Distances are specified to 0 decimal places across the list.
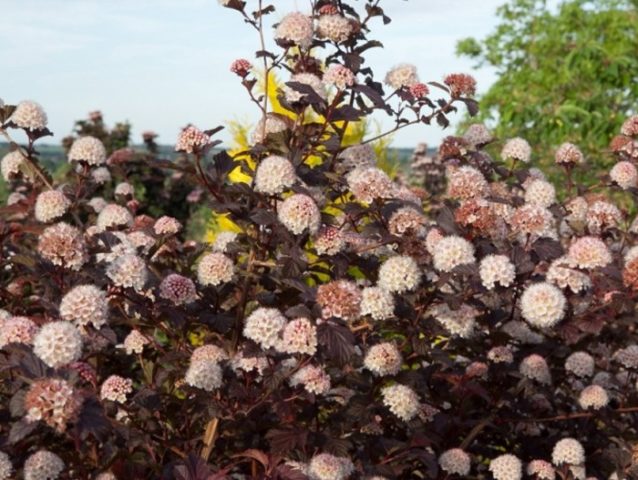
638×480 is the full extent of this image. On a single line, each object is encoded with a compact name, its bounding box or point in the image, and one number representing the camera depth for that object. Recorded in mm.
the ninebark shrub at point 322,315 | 2564
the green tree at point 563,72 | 9055
